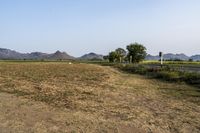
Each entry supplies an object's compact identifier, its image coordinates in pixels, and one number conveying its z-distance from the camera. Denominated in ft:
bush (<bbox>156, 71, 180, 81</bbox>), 42.22
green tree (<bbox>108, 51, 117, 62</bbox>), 196.05
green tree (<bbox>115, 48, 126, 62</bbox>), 192.45
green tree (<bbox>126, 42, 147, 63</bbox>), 177.70
